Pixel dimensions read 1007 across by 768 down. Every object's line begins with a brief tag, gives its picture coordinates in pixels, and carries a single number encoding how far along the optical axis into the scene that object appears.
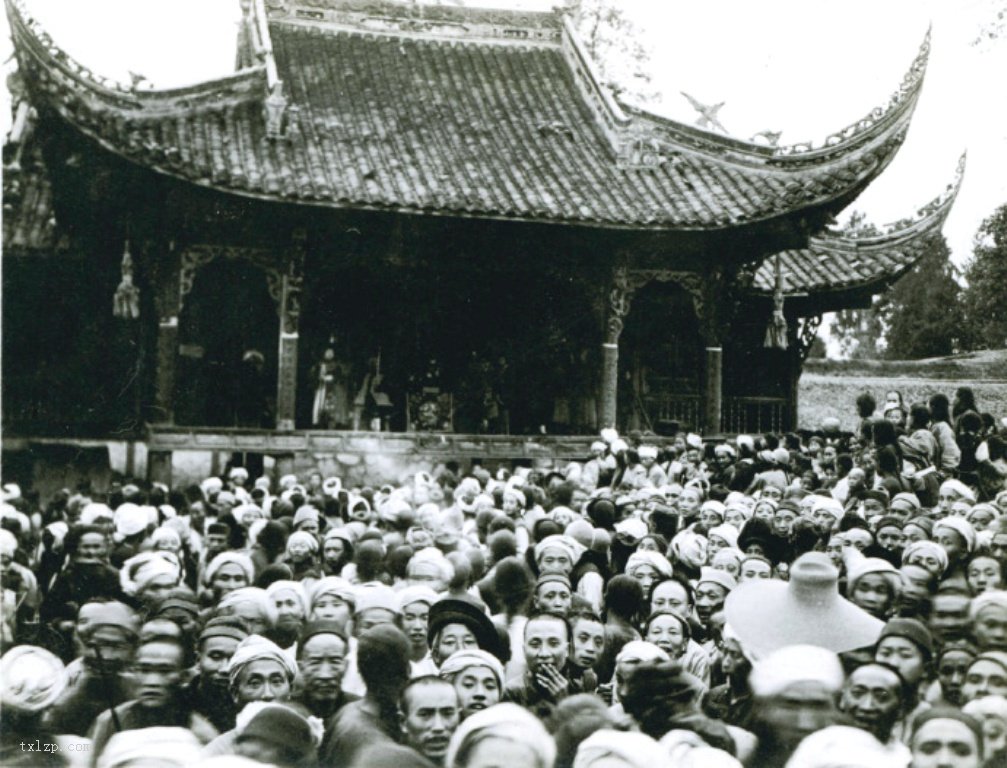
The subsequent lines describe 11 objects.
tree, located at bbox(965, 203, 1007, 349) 12.26
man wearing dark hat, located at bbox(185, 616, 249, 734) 4.95
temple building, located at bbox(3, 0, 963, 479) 14.57
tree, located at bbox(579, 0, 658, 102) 22.09
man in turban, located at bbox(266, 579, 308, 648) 5.86
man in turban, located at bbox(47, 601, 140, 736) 4.62
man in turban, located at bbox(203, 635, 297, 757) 4.84
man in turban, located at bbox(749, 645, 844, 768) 4.14
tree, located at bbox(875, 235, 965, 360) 20.22
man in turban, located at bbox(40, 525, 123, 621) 6.62
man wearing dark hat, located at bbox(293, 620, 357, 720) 4.84
